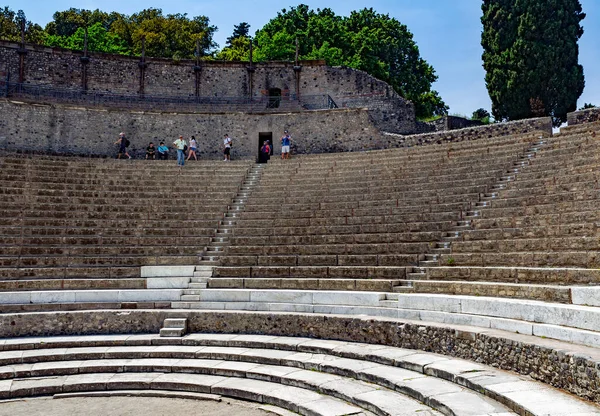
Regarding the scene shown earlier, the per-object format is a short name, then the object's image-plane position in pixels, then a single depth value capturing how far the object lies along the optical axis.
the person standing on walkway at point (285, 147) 19.61
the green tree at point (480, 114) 39.03
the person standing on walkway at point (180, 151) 18.73
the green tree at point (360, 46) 34.09
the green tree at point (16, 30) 38.31
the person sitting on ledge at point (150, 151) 20.59
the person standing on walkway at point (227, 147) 20.28
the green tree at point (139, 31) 37.50
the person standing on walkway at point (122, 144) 19.59
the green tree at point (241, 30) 55.08
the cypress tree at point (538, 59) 26.39
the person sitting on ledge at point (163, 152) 20.62
